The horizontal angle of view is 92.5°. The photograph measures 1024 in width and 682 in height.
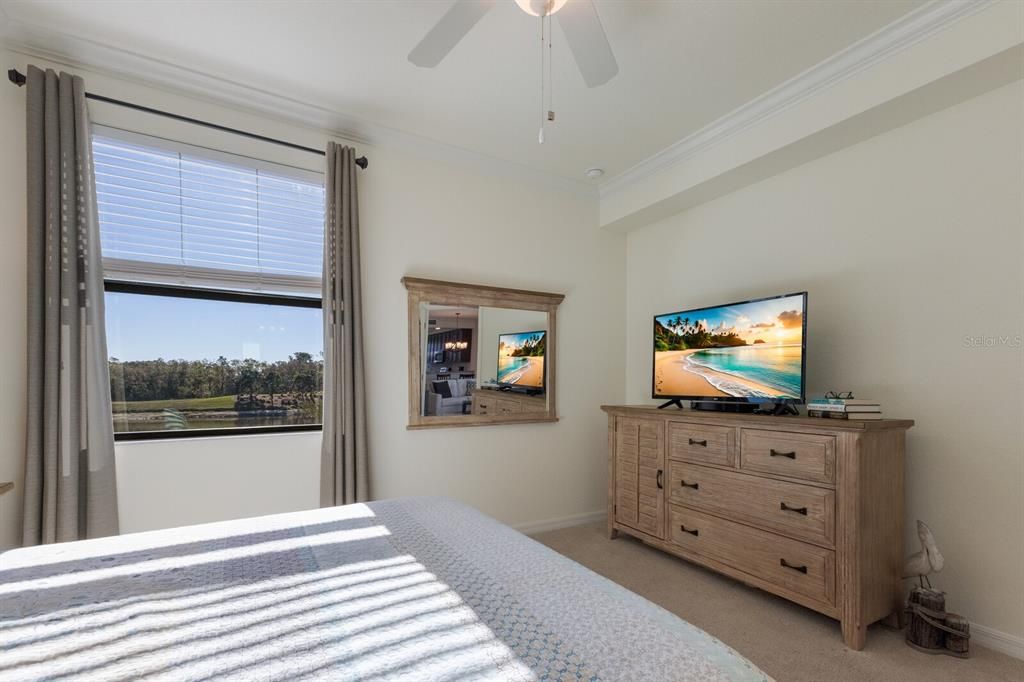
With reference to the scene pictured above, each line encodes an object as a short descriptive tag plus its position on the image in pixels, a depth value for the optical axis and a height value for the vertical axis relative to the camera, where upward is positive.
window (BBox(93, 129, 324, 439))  2.49 +0.25
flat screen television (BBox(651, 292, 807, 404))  2.57 -0.11
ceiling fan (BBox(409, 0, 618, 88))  1.65 +1.07
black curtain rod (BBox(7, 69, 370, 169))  2.20 +1.14
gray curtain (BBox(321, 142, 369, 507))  2.79 -0.07
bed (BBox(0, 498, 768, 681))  0.80 -0.55
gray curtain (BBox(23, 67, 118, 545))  2.17 +0.00
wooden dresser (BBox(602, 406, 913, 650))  2.13 -0.86
